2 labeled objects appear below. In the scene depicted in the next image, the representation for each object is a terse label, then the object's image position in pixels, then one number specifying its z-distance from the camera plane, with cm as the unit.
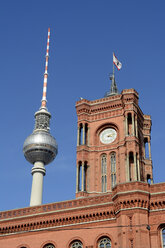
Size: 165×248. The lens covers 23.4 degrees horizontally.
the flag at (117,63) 6434
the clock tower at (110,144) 5378
